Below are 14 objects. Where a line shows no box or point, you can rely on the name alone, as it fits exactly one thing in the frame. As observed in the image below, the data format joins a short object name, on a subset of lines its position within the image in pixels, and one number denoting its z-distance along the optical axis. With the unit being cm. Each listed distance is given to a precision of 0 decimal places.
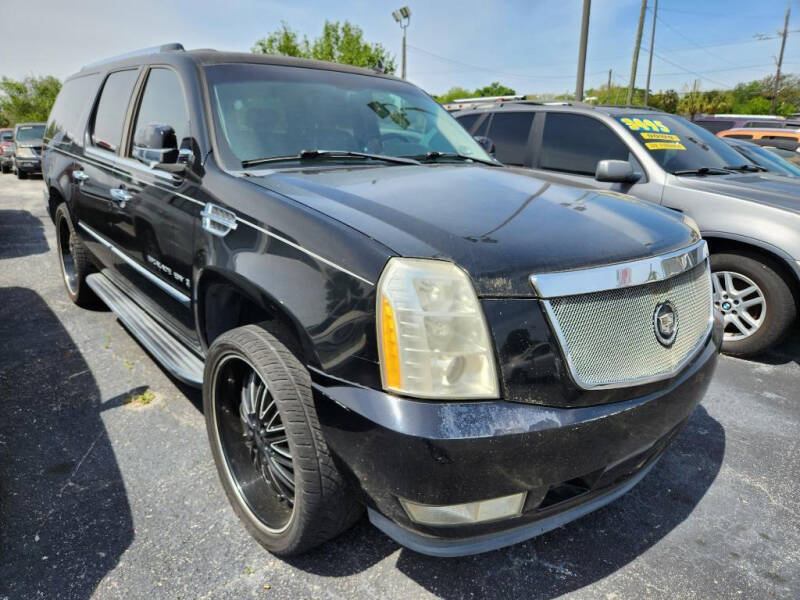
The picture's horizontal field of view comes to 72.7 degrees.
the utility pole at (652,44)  3219
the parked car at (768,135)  1137
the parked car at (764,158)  597
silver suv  401
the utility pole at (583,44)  1250
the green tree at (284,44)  3669
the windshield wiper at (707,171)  471
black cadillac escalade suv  151
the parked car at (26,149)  1817
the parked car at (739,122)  1320
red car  2117
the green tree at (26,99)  5084
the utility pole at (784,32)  4325
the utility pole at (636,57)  2337
